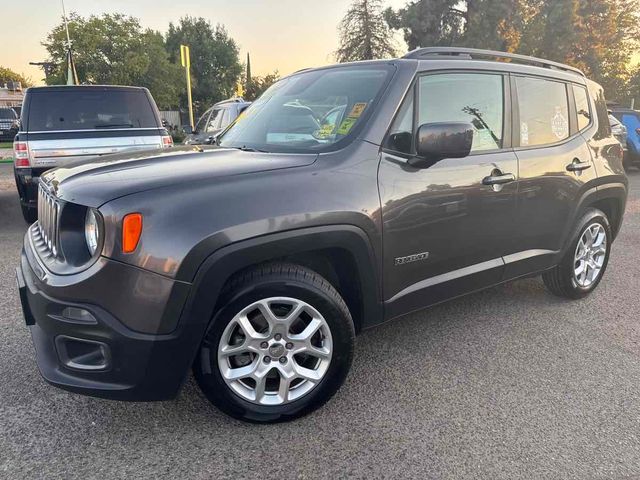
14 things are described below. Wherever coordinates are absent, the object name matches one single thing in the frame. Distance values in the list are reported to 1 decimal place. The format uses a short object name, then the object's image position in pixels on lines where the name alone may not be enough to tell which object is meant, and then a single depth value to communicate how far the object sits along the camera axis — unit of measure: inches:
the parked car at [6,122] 917.8
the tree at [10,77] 3048.7
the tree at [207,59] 1674.5
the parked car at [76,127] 245.3
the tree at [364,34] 1403.8
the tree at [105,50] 1273.4
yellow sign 613.4
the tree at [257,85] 1594.5
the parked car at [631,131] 471.2
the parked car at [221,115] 398.9
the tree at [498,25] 1084.5
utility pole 613.6
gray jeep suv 82.5
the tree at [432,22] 1191.6
